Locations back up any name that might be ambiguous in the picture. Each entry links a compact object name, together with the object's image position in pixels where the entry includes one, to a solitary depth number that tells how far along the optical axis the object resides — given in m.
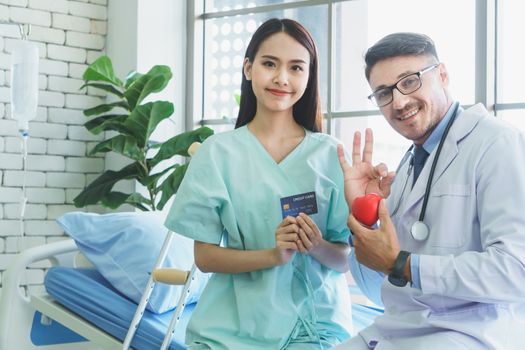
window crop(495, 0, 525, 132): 3.38
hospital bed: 2.55
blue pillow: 2.73
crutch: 2.30
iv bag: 3.62
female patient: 1.89
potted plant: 3.99
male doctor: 1.50
